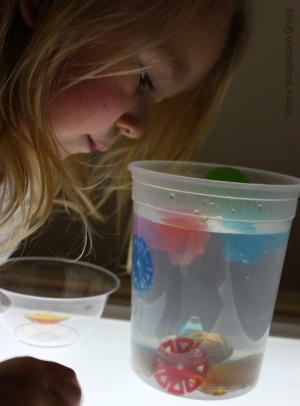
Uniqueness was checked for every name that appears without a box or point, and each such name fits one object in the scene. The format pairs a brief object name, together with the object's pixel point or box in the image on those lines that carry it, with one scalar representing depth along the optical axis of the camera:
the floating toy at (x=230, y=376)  0.58
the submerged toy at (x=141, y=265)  0.61
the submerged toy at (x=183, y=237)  0.57
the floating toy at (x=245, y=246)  0.57
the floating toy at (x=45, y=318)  0.68
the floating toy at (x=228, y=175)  0.63
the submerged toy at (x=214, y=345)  0.58
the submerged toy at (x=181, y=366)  0.58
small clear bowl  0.67
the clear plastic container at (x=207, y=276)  0.56
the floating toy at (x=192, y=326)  0.59
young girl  0.61
